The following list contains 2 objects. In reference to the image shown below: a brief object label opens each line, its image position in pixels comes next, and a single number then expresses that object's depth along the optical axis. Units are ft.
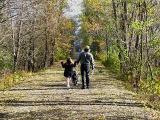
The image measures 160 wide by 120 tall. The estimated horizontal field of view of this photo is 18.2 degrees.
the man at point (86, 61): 86.07
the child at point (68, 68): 90.63
